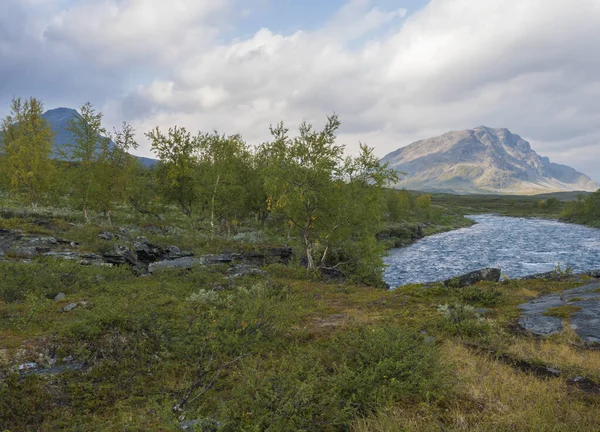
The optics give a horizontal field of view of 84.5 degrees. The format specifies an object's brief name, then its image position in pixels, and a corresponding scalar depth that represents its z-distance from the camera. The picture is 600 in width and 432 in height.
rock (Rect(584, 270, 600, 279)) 20.75
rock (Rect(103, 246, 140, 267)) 19.98
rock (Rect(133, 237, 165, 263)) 22.58
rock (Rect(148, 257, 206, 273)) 18.84
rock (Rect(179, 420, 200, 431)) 4.90
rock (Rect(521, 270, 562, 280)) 21.14
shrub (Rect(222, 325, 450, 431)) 5.27
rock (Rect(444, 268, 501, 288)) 21.05
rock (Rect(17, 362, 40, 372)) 6.71
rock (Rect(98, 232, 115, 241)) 22.85
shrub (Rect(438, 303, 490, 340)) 10.51
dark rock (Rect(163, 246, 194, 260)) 23.73
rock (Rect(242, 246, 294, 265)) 26.46
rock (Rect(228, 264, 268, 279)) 18.59
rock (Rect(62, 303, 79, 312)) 10.50
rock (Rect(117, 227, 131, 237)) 25.80
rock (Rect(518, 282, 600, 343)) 10.66
